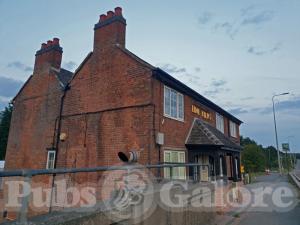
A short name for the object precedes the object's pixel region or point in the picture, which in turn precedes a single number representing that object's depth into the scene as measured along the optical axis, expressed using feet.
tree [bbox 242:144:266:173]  192.95
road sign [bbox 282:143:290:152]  160.17
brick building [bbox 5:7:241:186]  39.96
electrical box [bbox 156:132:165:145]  38.32
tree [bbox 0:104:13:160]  144.25
